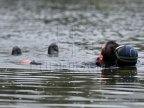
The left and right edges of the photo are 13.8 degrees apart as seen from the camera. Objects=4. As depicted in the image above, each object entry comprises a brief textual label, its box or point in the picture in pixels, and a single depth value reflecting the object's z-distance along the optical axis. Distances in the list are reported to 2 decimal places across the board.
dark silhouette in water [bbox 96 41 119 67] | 22.37
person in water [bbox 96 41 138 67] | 22.19
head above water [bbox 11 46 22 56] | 26.81
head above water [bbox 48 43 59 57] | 26.86
